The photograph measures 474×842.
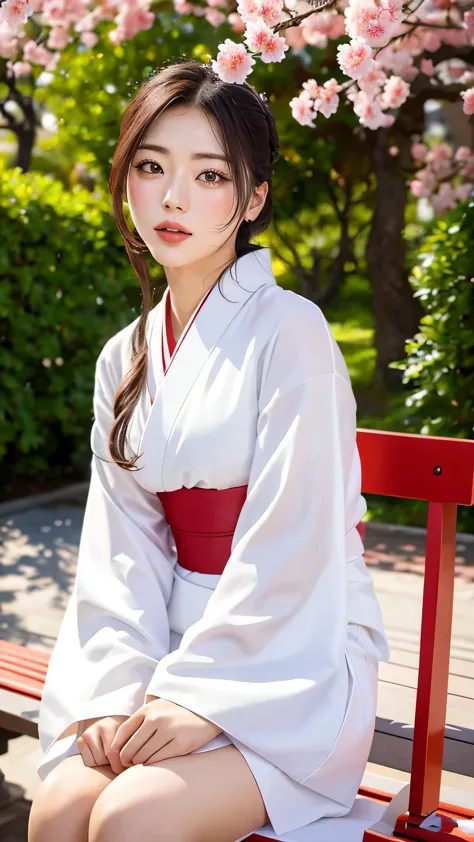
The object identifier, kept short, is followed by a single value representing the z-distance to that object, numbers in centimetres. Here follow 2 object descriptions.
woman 175
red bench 194
